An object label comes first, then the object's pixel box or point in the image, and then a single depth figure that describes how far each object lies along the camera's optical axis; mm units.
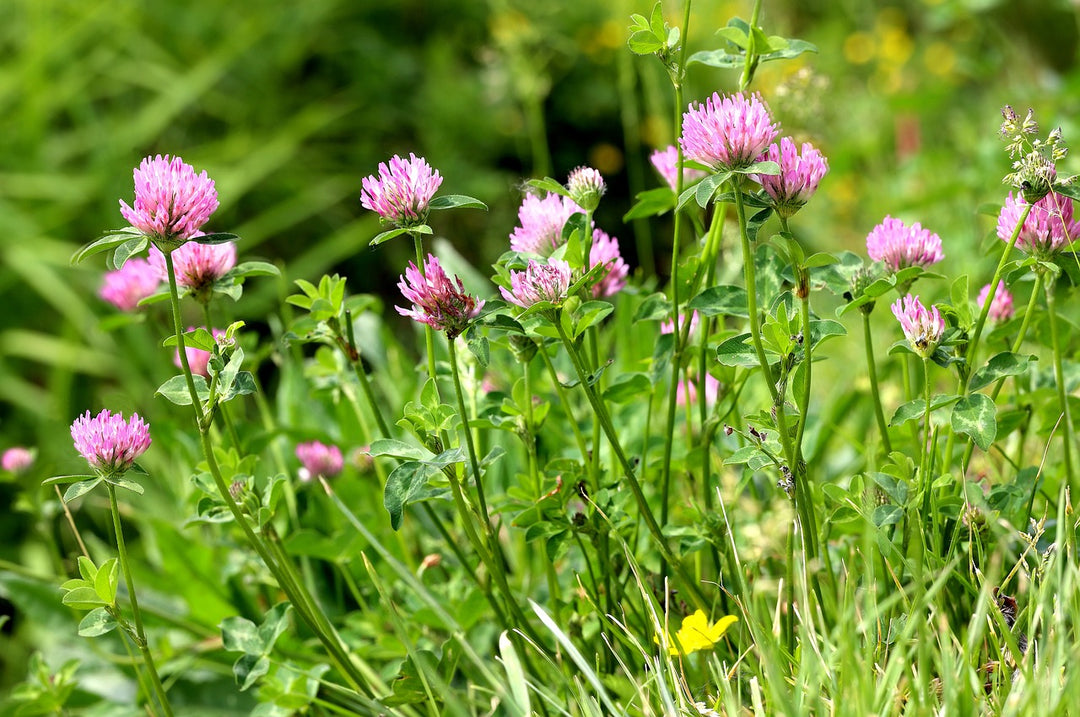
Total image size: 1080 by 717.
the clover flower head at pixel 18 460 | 2222
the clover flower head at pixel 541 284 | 2046
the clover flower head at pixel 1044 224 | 2073
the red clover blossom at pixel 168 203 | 2037
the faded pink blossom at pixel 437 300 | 2048
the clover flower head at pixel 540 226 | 2105
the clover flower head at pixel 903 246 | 2095
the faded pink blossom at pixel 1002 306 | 2153
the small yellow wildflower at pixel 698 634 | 2090
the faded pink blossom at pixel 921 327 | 2065
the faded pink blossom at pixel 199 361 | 2225
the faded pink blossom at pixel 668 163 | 2144
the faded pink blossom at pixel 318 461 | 2242
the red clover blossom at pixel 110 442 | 2048
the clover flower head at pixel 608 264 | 2119
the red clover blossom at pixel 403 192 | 2057
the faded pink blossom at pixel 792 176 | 2049
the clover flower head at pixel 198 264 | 2108
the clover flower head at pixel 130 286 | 2249
